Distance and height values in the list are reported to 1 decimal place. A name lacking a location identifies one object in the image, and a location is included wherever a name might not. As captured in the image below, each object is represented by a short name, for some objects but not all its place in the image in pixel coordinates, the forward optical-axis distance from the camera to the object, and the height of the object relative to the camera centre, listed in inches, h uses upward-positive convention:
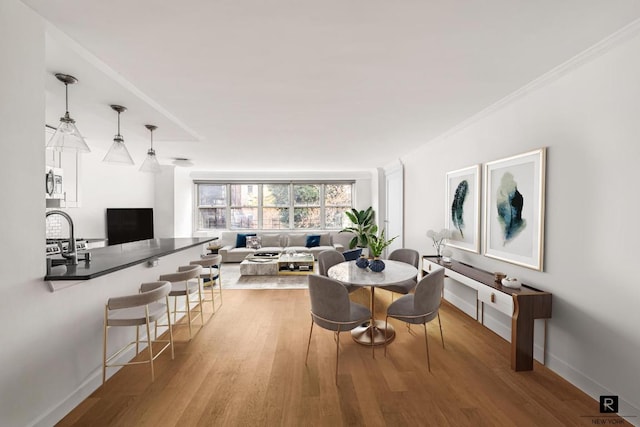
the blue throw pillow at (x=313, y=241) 289.9 -32.1
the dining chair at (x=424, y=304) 93.3 -32.1
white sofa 284.2 -32.1
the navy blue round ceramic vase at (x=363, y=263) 122.3 -23.2
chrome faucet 80.6 -12.9
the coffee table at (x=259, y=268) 222.2 -47.1
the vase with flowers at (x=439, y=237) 143.4 -13.8
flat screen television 205.6 -12.4
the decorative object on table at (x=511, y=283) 93.7 -24.3
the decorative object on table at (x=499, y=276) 102.6 -24.0
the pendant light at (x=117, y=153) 103.3 +21.4
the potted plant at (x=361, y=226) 277.7 -15.6
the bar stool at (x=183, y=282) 108.7 -31.7
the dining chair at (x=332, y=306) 87.4 -31.3
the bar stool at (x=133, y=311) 77.4 -32.4
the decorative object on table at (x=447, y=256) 138.8 -23.2
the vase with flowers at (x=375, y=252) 113.9 -23.1
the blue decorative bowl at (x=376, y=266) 113.6 -22.8
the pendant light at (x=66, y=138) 77.5 +20.5
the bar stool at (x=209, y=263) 140.6 -27.5
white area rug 193.8 -53.6
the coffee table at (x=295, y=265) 224.5 -45.8
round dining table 100.4 -25.6
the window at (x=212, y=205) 312.8 +5.5
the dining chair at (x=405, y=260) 129.5 -25.9
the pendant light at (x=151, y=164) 128.6 +21.7
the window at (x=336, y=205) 320.8 +7.1
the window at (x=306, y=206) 317.7 +5.6
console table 88.3 -33.0
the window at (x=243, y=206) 314.8 +4.9
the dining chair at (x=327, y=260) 142.5 -26.1
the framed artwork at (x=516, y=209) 93.3 +1.4
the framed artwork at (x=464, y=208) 126.1 +2.0
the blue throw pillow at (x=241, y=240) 291.7 -32.0
